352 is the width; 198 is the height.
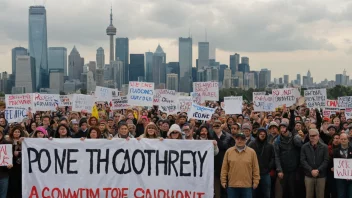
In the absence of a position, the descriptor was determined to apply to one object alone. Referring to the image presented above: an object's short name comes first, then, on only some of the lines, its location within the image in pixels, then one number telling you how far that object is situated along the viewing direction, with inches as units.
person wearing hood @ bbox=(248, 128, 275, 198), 442.0
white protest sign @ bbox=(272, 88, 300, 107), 853.1
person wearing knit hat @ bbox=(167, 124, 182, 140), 440.1
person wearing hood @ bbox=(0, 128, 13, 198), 412.5
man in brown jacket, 401.4
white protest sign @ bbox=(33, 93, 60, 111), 849.5
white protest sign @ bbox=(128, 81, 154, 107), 833.5
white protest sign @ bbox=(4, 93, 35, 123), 741.9
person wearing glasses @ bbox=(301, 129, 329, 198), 431.2
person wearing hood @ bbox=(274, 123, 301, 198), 450.3
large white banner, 425.7
